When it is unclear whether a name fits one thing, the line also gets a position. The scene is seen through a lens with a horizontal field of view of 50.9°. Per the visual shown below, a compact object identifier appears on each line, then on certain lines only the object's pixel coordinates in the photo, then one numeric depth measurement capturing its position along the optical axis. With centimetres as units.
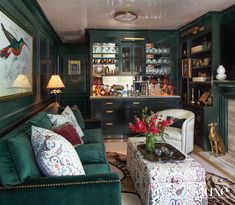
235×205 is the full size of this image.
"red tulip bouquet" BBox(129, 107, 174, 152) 268
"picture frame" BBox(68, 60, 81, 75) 819
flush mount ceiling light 415
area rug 257
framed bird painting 237
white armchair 398
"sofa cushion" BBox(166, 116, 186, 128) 425
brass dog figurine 418
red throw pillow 265
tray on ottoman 248
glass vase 276
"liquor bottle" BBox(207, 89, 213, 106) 458
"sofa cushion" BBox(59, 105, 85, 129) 381
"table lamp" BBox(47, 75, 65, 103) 495
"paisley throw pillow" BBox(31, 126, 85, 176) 170
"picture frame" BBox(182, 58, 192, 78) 541
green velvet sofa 151
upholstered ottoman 226
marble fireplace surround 417
